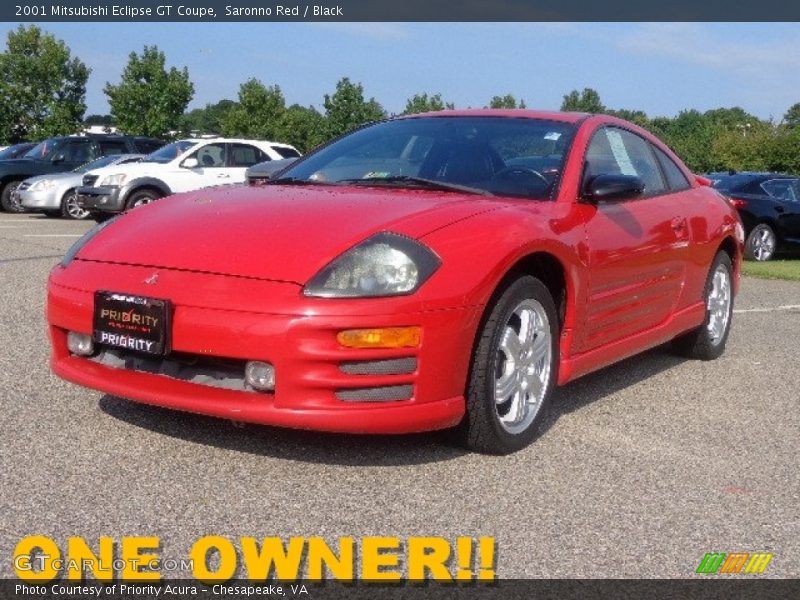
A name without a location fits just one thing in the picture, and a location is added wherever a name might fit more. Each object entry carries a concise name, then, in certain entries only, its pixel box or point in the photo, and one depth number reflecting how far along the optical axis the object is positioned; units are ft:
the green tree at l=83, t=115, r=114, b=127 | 251.89
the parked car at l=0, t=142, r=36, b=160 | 75.15
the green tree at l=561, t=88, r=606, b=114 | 287.81
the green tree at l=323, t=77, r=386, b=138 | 166.09
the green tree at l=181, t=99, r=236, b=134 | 311.72
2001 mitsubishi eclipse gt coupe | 11.67
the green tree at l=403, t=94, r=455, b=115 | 186.09
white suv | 52.37
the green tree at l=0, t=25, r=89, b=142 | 182.19
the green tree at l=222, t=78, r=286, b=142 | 170.71
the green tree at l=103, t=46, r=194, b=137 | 144.25
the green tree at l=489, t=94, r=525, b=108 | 213.46
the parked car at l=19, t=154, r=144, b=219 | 59.57
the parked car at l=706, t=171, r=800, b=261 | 51.52
